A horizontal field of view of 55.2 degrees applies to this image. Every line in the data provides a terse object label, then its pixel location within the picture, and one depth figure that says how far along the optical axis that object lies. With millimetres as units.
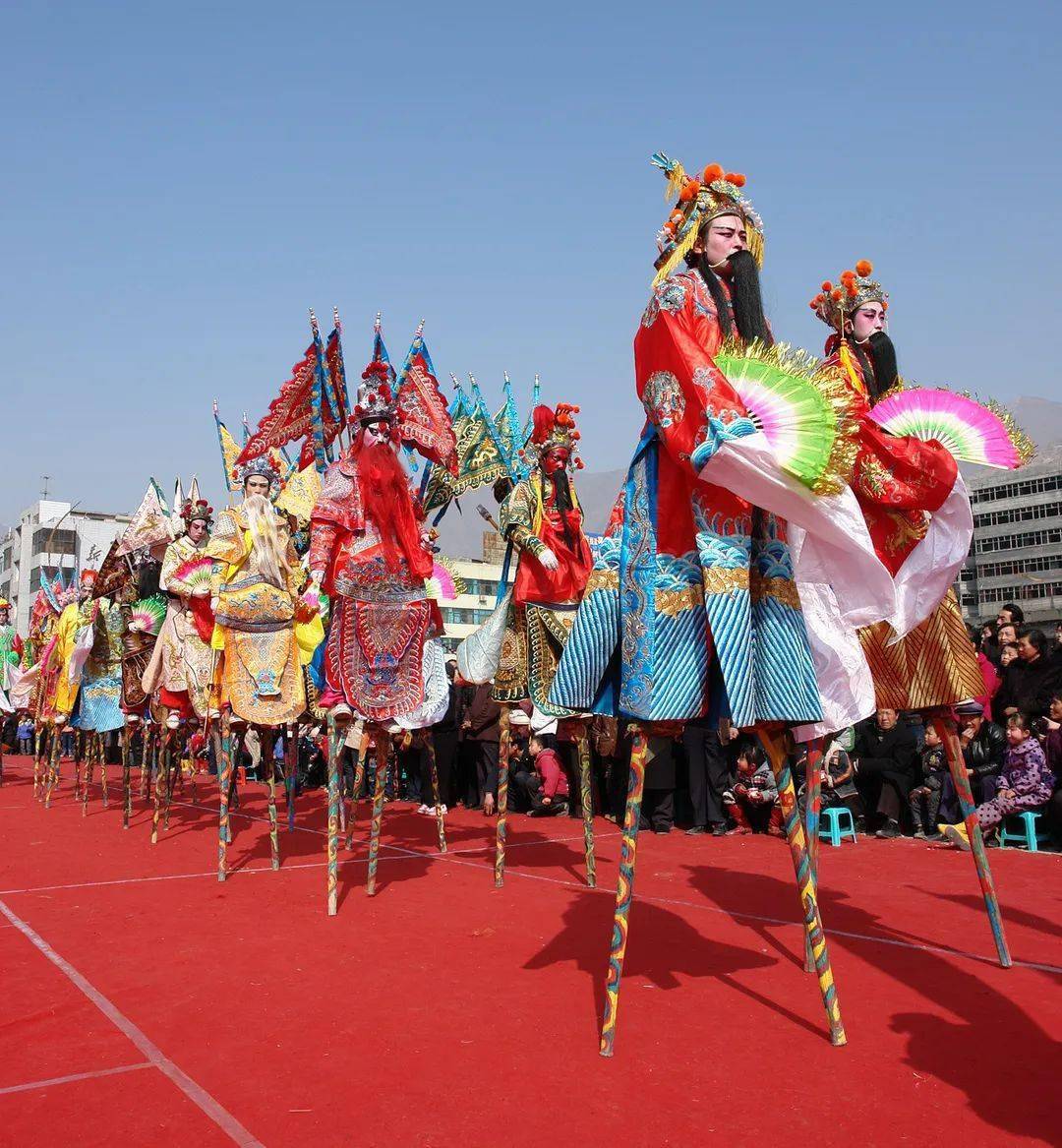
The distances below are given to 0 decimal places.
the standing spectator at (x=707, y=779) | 9703
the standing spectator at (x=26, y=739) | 26656
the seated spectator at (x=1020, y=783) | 8055
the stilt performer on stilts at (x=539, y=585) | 6500
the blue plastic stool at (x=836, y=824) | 8383
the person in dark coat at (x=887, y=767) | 9078
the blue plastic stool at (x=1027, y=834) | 7992
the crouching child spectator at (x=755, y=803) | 9336
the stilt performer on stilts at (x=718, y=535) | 3146
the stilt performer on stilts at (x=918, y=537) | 3900
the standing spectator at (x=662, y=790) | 9875
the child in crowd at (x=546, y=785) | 11312
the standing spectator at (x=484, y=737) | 12125
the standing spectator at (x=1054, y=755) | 7914
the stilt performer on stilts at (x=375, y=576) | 6168
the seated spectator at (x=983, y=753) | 8703
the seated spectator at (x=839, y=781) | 8922
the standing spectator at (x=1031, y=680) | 9266
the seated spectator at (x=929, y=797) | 8844
